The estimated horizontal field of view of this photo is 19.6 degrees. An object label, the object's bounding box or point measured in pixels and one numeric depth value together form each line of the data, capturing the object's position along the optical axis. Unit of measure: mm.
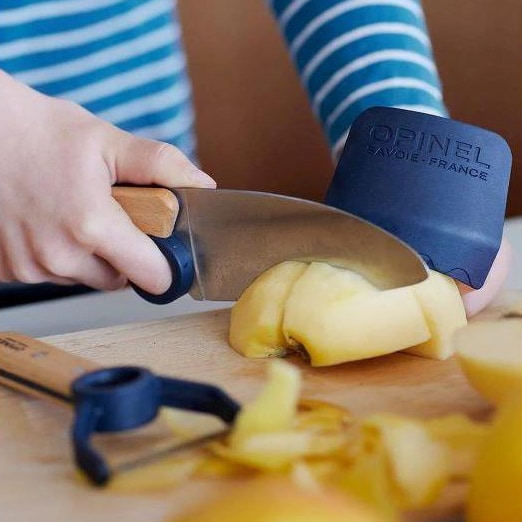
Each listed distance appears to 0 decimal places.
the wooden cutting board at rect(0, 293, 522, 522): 503
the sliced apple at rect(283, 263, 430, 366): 591
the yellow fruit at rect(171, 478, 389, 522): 435
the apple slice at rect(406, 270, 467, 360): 604
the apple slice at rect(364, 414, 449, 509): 490
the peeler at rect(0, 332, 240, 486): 501
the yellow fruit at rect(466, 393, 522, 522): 458
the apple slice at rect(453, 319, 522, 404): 533
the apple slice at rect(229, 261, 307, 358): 609
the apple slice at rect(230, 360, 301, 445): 509
